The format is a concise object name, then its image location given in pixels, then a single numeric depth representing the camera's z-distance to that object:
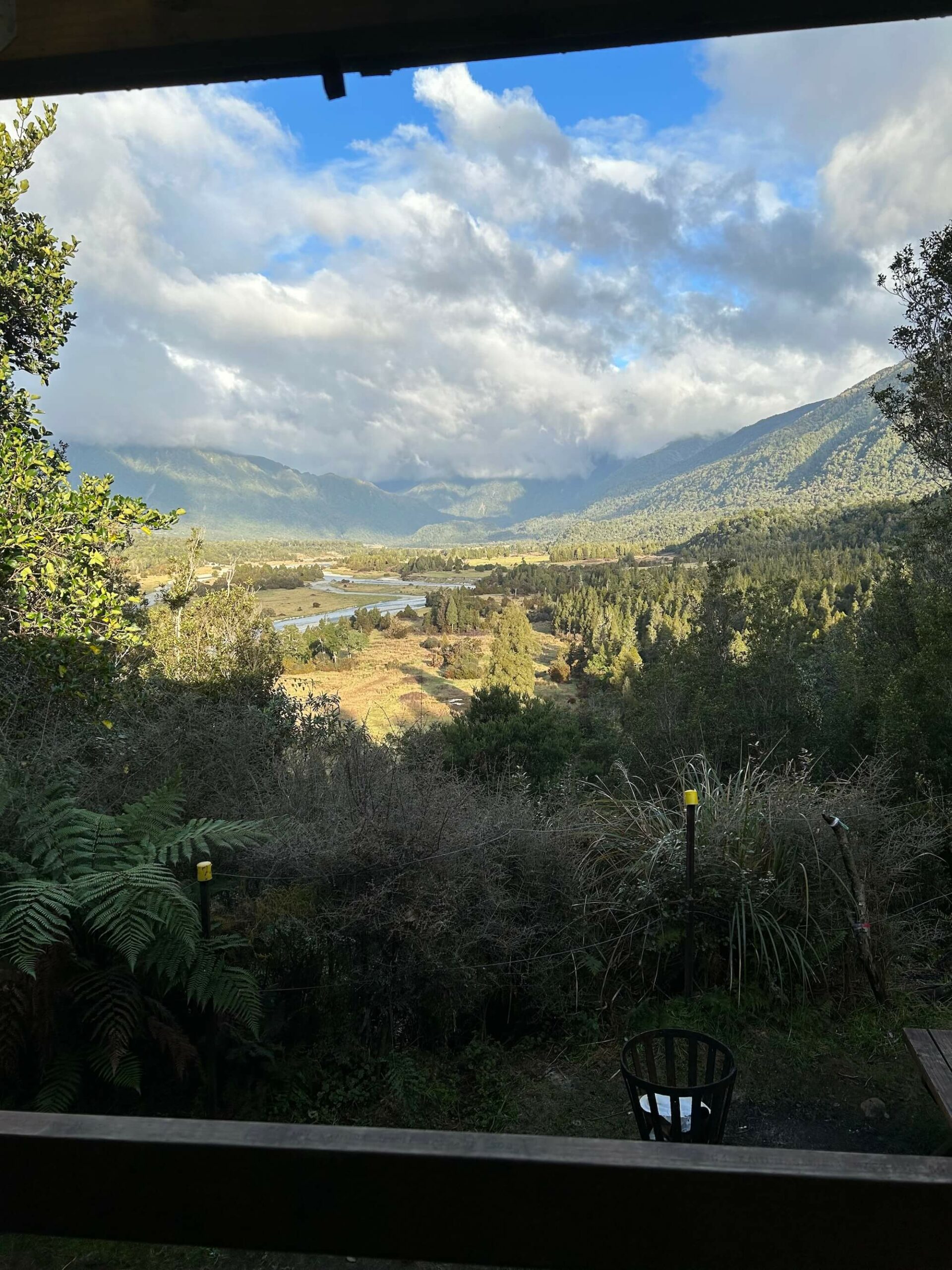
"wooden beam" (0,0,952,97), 1.07
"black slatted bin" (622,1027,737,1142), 2.41
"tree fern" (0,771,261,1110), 2.50
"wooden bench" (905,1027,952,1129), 2.29
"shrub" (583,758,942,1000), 3.88
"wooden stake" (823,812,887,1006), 3.77
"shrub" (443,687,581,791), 9.42
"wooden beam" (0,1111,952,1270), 0.69
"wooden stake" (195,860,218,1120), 2.88
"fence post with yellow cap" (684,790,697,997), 3.59
